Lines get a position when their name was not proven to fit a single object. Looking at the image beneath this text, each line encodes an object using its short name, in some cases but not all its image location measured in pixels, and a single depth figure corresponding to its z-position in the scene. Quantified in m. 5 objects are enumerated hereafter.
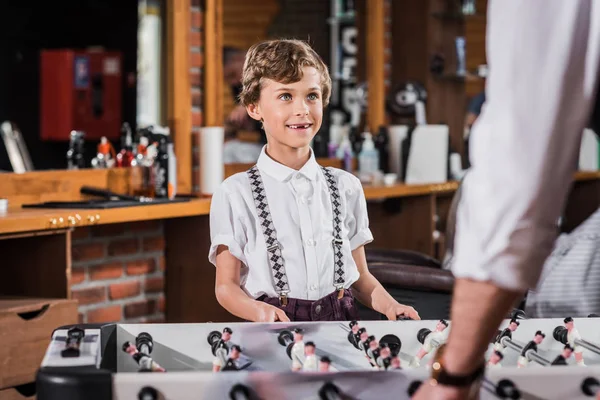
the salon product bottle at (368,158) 5.50
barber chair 3.34
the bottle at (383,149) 5.71
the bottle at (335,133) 5.68
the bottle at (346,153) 5.49
